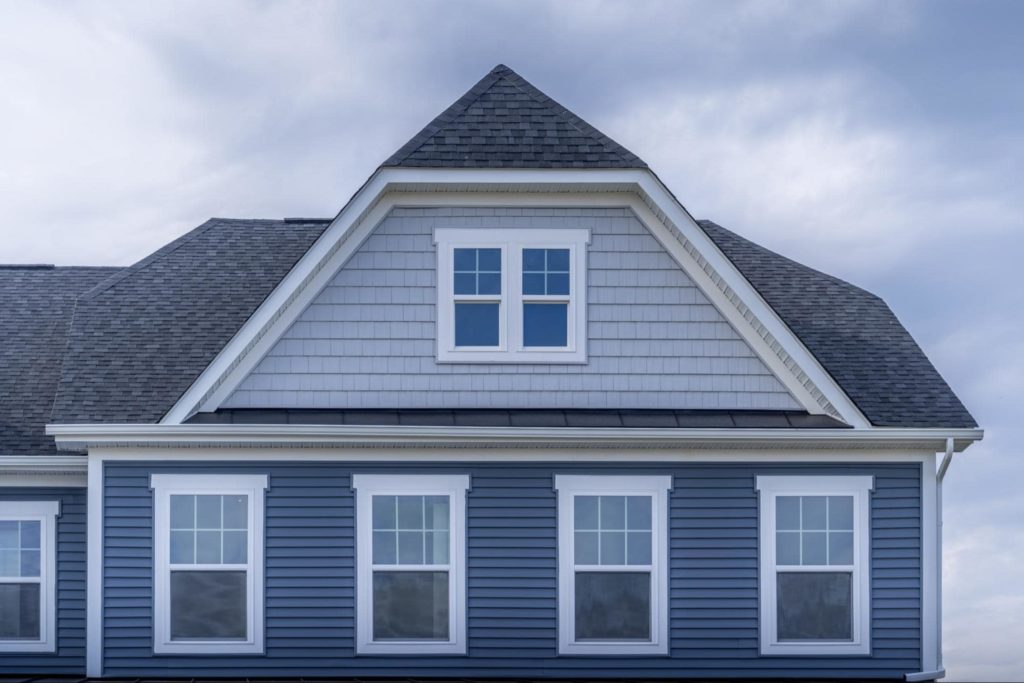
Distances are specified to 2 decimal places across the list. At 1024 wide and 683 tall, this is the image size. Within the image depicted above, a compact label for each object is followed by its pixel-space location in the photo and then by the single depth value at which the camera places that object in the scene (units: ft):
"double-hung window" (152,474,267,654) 42.93
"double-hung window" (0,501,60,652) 47.80
